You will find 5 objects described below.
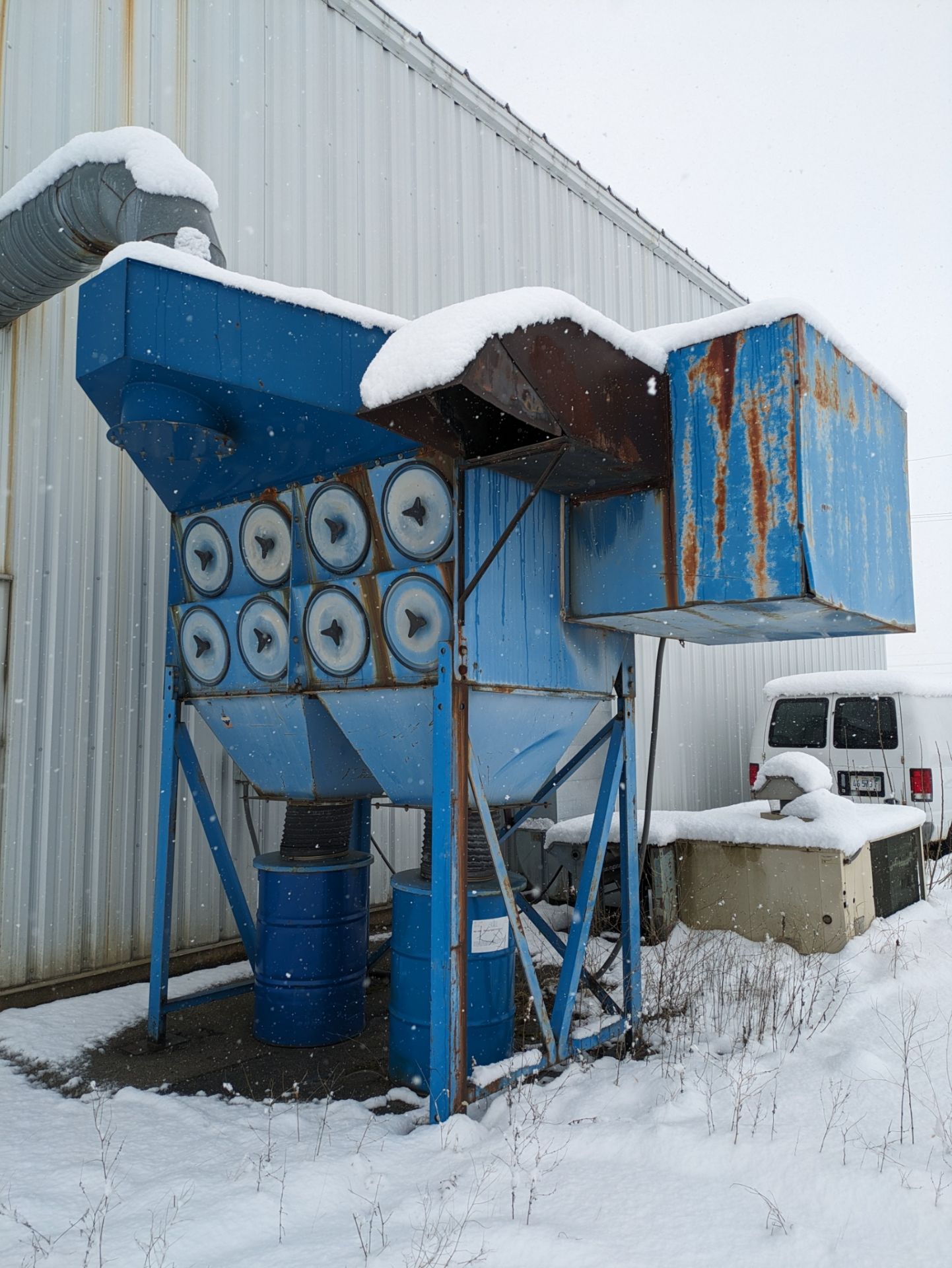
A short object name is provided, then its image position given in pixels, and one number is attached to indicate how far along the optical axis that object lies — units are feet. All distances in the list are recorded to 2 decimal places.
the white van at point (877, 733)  30.78
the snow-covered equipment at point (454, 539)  12.82
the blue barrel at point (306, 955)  17.08
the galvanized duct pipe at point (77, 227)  15.55
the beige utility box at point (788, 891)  21.52
